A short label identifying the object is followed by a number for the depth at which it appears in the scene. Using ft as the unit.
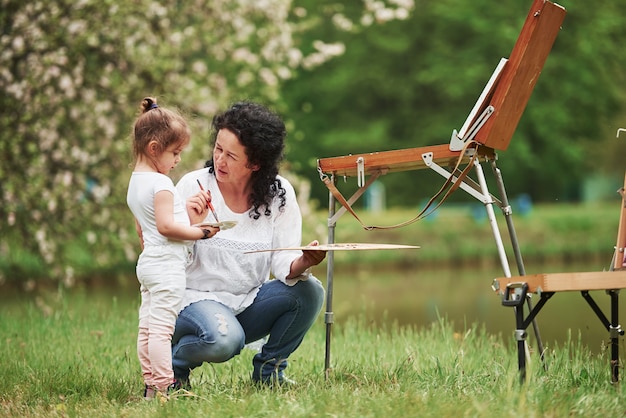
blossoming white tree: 42.89
